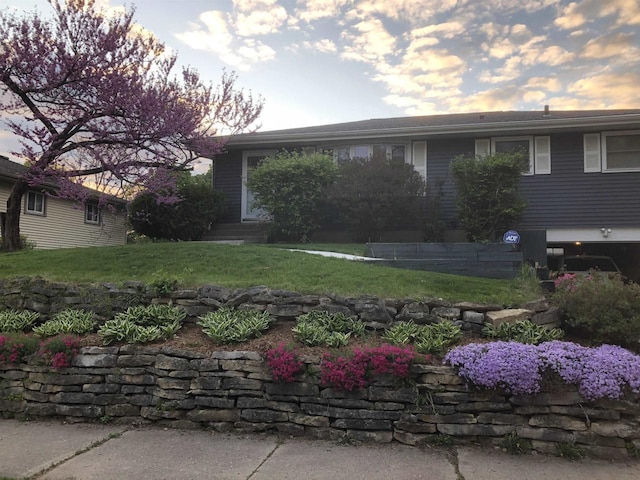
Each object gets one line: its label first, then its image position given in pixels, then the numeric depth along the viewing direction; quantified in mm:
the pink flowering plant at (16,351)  5051
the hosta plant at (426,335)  4671
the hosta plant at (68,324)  5480
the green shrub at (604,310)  4695
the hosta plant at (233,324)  5016
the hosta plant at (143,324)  5164
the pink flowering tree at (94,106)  9164
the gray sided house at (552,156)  12477
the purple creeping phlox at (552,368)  3979
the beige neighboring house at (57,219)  17359
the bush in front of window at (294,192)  11727
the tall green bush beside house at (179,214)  12812
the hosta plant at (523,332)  4887
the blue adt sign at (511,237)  10250
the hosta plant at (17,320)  5852
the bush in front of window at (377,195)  11266
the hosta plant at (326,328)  4883
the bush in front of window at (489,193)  10656
